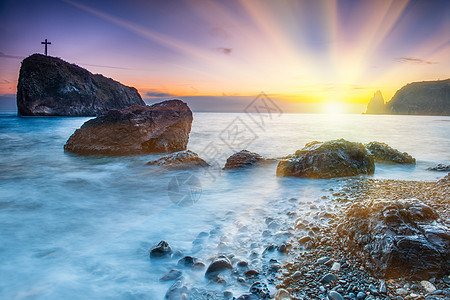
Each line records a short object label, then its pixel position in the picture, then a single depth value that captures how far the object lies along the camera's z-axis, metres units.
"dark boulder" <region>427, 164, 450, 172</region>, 7.49
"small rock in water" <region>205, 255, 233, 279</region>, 2.74
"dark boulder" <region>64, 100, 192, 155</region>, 11.07
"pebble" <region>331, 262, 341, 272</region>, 2.59
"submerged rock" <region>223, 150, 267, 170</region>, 8.88
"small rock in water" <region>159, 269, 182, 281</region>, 2.78
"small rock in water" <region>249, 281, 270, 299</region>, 2.37
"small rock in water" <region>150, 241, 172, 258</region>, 3.25
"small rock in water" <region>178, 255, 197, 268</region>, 2.99
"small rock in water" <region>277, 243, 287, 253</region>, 3.10
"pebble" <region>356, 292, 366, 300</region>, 2.16
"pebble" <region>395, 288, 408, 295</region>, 2.14
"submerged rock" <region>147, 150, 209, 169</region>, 8.88
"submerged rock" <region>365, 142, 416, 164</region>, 8.77
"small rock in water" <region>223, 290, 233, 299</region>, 2.39
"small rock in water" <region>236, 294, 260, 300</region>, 2.33
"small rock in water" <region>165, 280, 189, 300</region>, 2.48
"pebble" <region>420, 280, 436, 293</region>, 2.10
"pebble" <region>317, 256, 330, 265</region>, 2.74
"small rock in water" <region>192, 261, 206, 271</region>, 2.89
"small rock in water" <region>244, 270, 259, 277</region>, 2.68
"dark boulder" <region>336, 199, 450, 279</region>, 2.29
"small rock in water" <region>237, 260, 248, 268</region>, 2.85
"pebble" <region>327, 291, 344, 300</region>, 2.16
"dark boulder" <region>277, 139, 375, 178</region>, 6.74
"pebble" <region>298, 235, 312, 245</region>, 3.23
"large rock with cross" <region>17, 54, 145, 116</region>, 55.16
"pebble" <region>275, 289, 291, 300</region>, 2.25
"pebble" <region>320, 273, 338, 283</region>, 2.41
